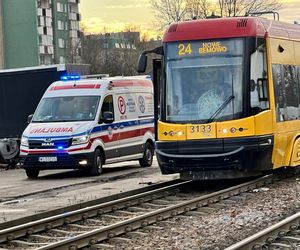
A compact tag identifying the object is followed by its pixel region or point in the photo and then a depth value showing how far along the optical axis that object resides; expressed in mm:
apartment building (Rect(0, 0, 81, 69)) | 102688
